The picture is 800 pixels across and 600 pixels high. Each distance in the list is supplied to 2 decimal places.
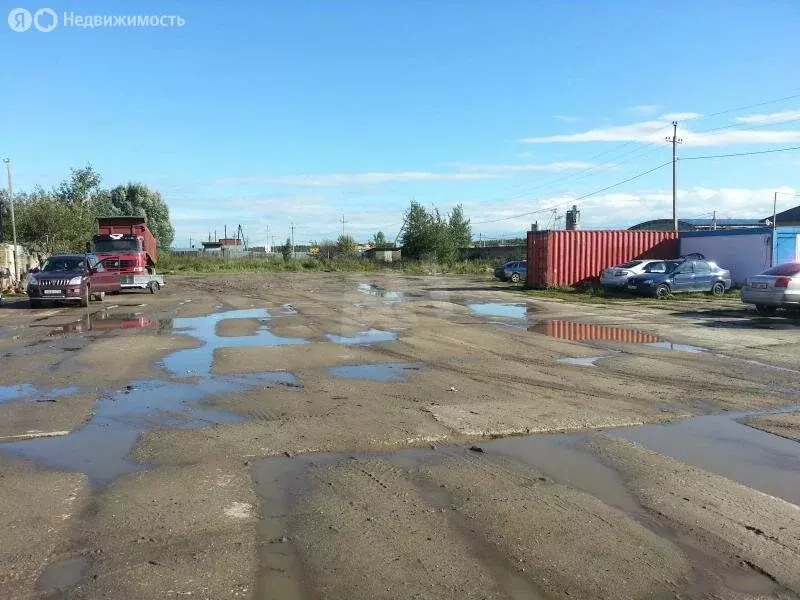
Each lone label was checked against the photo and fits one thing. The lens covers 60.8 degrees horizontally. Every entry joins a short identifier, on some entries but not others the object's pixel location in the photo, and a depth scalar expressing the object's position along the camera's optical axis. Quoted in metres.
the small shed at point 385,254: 79.36
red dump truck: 29.80
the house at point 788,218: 62.54
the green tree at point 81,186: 61.65
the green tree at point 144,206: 75.44
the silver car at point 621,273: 27.40
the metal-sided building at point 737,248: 29.64
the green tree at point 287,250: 77.59
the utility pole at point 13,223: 36.42
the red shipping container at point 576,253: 31.20
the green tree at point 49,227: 38.84
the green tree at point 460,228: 75.32
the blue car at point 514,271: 39.91
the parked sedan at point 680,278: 26.25
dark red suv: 21.94
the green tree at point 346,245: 80.56
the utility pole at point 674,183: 46.72
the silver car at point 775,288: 18.23
